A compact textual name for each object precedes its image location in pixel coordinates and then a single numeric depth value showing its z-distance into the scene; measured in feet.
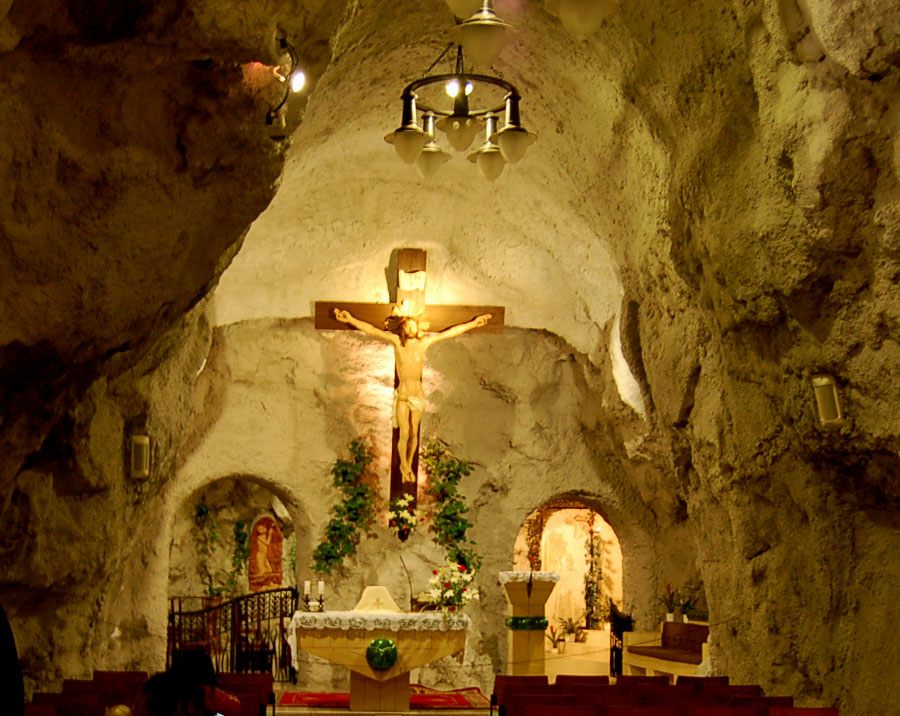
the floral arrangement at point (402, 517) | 42.65
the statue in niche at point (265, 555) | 59.67
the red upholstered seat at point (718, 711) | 17.88
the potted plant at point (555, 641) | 57.32
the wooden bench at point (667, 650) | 37.14
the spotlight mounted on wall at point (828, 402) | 23.03
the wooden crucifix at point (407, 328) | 42.24
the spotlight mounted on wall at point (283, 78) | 19.88
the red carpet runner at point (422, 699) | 37.68
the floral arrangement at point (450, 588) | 36.32
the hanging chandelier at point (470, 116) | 20.90
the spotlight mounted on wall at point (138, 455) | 28.55
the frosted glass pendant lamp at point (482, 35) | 20.80
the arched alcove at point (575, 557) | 59.47
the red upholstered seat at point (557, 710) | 17.56
